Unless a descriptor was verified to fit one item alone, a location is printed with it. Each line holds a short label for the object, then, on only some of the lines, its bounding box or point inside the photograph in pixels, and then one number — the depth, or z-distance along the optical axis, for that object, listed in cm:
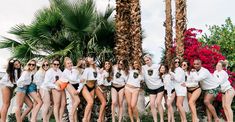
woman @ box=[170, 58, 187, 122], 566
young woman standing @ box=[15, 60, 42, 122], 528
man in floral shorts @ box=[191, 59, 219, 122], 563
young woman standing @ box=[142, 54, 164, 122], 578
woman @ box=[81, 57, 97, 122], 560
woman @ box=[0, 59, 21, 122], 537
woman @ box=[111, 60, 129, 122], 581
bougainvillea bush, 829
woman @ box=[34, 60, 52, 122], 563
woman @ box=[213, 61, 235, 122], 583
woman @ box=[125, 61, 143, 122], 574
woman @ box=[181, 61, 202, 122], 570
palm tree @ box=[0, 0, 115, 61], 716
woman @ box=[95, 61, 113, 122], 575
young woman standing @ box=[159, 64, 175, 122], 585
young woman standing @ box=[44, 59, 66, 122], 562
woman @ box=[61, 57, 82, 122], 561
